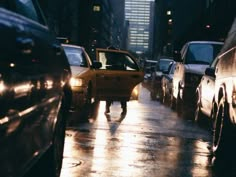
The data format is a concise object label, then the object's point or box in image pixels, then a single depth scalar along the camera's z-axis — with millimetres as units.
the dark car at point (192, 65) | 15736
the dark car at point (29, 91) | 3490
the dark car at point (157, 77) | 30419
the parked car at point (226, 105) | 6926
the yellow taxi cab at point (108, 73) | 15173
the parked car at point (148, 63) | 60741
